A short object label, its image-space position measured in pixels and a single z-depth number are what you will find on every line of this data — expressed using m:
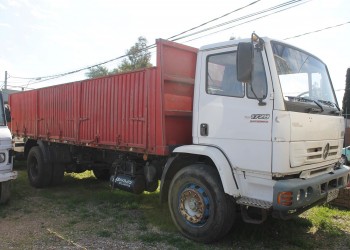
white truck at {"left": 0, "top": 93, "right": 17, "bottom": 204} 6.93
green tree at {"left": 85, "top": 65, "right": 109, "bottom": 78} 55.01
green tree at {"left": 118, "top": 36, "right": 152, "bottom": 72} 43.43
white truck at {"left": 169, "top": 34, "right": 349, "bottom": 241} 4.36
